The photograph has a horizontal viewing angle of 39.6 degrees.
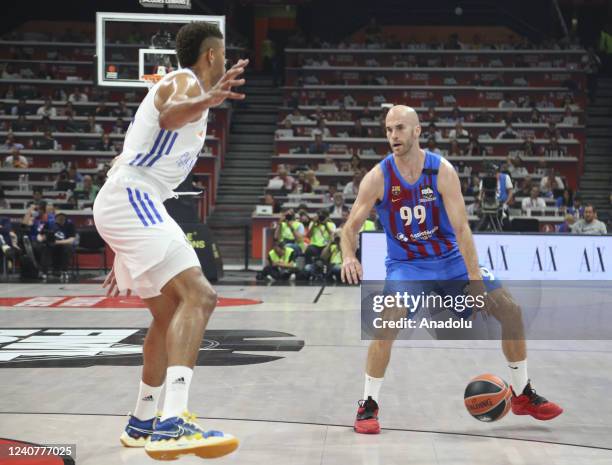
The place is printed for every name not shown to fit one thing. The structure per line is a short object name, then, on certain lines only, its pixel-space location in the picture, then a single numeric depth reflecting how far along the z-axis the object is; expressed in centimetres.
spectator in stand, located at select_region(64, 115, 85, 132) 2228
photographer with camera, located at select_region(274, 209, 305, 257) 1616
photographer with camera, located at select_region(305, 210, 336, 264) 1595
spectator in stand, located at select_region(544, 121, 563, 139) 2222
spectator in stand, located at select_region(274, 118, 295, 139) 2288
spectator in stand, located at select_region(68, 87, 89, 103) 2377
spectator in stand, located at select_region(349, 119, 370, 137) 2278
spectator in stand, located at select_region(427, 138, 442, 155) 2073
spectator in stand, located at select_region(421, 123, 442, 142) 2172
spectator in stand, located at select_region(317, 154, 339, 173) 2111
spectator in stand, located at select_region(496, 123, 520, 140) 2230
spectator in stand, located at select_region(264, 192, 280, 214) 1912
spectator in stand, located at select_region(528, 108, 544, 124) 2300
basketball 473
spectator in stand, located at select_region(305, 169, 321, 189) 1950
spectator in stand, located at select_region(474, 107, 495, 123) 2311
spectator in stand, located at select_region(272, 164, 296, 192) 2027
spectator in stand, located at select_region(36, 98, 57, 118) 2289
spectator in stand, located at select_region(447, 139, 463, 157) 2142
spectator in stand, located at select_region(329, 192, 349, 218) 1778
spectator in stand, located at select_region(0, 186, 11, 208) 1852
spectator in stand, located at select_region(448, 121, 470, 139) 2211
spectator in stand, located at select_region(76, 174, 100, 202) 1886
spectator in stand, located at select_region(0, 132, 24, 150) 2164
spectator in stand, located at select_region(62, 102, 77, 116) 2281
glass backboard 1367
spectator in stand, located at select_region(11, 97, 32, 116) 2302
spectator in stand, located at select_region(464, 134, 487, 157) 2147
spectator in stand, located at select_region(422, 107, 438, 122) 2282
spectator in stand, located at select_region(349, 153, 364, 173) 2100
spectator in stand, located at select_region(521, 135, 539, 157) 2156
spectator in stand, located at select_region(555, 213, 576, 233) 1627
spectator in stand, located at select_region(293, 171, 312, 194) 1952
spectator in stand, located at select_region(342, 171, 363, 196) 1933
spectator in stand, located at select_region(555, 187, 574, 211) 1880
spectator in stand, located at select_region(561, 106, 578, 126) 2284
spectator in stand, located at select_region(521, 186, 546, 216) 1819
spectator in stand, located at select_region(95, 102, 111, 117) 2319
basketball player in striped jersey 483
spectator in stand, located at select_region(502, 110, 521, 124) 2279
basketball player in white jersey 369
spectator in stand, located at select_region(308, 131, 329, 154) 2205
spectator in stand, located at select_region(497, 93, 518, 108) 2378
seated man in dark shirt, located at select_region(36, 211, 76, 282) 1563
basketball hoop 1340
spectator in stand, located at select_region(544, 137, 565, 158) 2173
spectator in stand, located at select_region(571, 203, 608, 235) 1533
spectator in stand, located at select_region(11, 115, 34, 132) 2255
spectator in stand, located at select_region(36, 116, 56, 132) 2238
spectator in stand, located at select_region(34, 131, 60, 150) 2181
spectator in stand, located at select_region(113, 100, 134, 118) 2314
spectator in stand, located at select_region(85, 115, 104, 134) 2238
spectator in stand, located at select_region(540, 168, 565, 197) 1930
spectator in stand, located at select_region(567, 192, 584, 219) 1780
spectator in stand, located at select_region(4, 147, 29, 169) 2105
